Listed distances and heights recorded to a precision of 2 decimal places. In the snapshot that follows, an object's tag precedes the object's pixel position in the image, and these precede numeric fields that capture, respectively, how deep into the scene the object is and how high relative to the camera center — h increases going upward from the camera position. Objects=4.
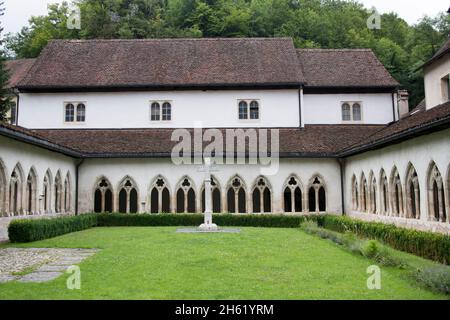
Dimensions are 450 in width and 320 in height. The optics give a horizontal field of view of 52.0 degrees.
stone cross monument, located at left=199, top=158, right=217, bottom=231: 19.95 +0.08
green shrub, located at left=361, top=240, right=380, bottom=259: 11.65 -1.44
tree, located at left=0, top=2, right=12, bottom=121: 29.33 +6.80
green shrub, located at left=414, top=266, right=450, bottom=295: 8.03 -1.58
